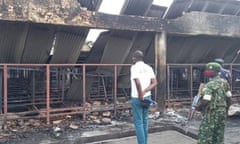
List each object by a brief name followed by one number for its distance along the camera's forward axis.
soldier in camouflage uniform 4.18
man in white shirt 4.84
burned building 6.86
